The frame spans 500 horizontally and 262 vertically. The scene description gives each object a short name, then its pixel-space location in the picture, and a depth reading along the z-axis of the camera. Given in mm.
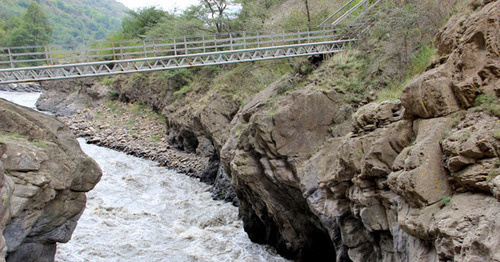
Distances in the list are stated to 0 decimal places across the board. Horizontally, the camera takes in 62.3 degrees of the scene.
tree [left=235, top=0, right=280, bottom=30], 31141
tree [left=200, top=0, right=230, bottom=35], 31594
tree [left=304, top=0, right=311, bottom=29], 25703
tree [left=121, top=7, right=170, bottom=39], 45906
